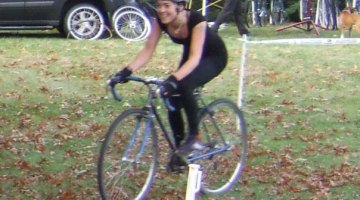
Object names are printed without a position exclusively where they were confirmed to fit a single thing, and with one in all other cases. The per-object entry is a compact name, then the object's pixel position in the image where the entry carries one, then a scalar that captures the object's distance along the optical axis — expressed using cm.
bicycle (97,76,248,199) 731
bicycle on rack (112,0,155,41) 1689
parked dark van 1669
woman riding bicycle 738
